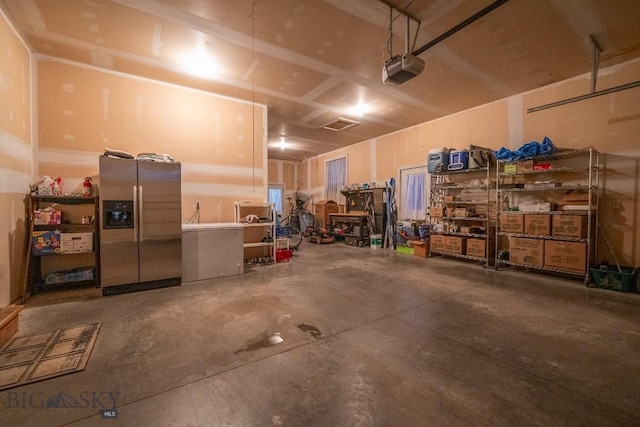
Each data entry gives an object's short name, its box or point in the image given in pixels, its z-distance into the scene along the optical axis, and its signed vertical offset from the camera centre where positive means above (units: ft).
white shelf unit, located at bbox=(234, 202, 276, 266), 16.63 -1.76
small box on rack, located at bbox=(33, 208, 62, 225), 11.07 -0.40
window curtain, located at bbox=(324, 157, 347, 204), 30.91 +3.67
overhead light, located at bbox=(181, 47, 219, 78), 11.93 +7.10
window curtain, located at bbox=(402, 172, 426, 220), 22.39 +1.18
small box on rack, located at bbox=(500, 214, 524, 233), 14.89 -0.87
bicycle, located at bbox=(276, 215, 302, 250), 20.43 -2.04
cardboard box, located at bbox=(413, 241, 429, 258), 19.97 -3.19
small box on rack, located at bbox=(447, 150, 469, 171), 17.93 +3.38
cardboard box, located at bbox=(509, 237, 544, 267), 14.10 -2.43
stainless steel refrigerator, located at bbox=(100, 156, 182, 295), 11.16 -0.80
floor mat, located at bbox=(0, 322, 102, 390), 5.76 -3.78
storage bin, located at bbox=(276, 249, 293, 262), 18.02 -3.34
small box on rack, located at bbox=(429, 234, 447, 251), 18.91 -2.59
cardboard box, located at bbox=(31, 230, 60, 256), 10.75 -1.50
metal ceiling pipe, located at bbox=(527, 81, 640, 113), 12.21 +5.80
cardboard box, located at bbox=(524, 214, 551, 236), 13.87 -0.89
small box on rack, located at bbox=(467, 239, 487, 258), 16.72 -2.60
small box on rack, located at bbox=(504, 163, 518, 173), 15.29 +2.43
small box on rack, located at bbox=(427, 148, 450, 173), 18.95 +3.58
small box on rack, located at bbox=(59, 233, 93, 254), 11.29 -1.60
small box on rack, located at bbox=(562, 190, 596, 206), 13.10 +0.50
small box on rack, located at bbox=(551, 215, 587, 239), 12.85 -0.89
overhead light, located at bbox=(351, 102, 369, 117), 18.17 +7.25
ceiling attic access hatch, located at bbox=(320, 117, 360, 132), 21.29 +7.25
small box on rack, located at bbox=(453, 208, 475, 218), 18.10 -0.34
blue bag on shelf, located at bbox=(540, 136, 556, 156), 13.97 +3.33
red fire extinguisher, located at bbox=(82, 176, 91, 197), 12.41 +0.96
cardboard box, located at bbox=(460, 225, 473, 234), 17.81 -1.46
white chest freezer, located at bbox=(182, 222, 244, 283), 13.16 -2.32
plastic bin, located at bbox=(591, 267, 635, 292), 11.61 -3.24
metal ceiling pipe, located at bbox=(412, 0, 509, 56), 8.85 +7.00
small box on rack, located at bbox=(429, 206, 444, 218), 19.20 -0.23
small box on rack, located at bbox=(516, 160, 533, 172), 14.98 +2.54
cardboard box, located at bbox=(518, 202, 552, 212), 14.21 +0.07
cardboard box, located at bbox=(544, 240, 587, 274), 12.70 -2.43
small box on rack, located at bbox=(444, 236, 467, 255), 17.90 -2.56
